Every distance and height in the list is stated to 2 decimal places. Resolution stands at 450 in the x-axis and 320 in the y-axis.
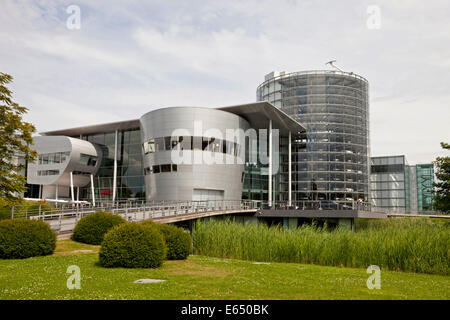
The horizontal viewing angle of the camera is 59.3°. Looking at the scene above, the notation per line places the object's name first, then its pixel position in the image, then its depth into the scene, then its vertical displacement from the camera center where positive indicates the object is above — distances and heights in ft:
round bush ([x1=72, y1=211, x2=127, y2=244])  64.75 -7.14
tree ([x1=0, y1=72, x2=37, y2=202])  60.85 +7.54
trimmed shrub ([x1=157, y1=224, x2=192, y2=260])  52.21 -7.76
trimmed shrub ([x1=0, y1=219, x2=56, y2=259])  50.37 -7.30
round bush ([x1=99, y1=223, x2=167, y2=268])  43.27 -7.26
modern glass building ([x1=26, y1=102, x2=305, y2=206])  142.00 +11.41
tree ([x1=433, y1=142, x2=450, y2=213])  95.60 +1.09
